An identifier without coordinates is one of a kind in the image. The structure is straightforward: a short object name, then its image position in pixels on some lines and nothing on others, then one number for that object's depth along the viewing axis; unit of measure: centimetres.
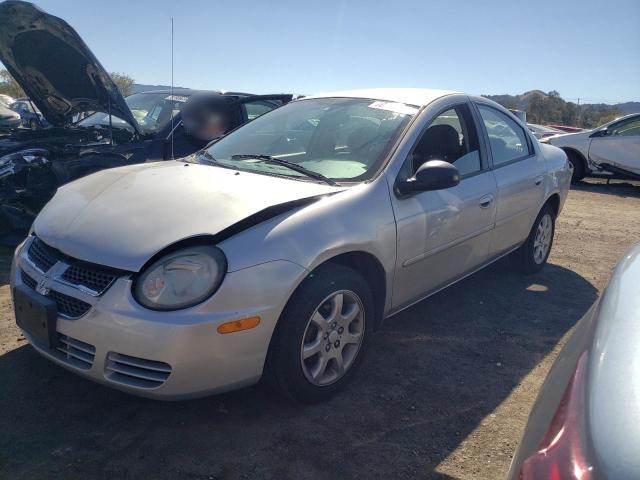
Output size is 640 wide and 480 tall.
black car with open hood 507
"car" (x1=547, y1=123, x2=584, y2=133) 1897
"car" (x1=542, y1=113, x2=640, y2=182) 1136
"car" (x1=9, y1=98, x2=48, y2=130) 747
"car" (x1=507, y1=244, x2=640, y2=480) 102
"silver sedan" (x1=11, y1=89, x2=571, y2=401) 234
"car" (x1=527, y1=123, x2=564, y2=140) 1536
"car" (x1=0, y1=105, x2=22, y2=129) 987
